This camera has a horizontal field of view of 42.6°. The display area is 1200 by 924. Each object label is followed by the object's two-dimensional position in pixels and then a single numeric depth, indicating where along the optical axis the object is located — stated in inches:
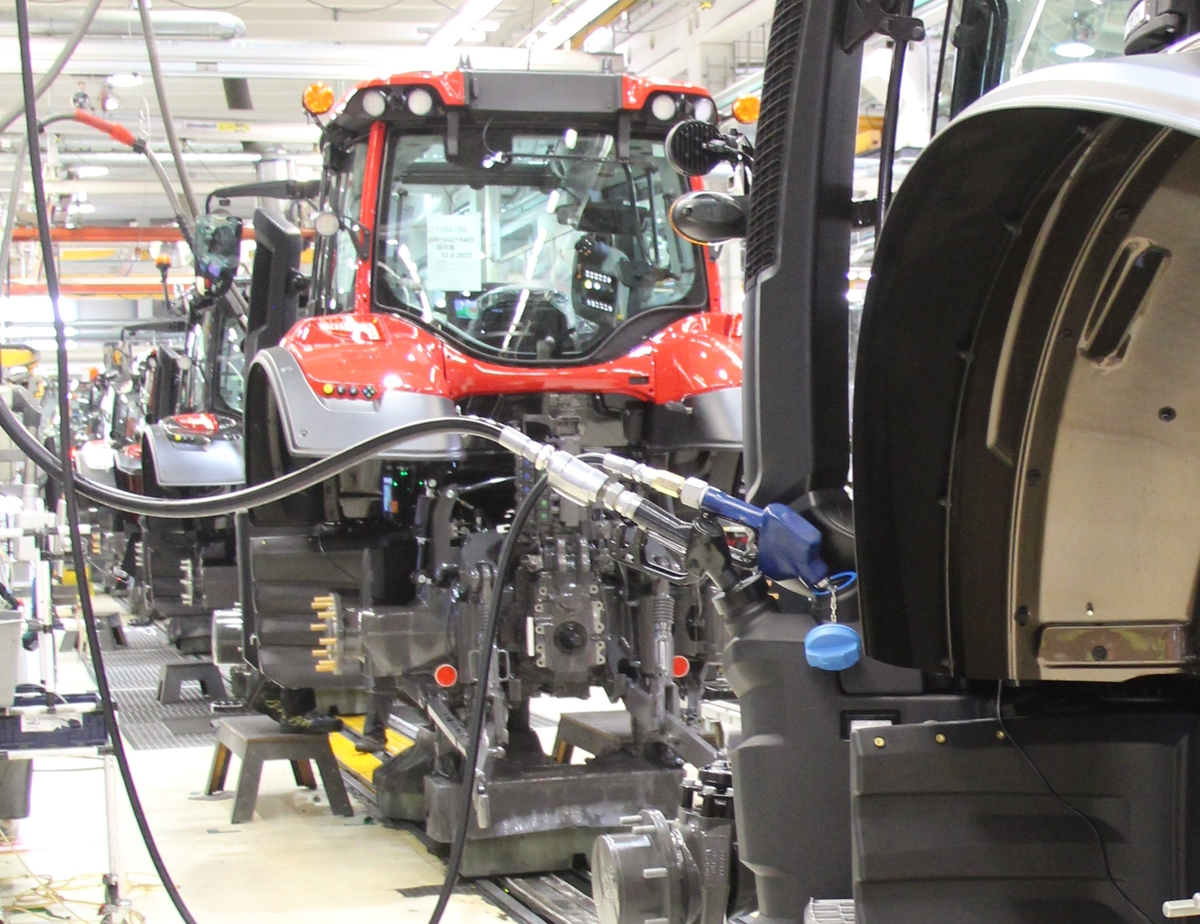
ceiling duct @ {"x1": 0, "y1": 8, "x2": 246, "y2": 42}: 394.9
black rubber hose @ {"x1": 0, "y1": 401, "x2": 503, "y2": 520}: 129.0
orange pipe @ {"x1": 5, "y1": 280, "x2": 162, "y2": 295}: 888.9
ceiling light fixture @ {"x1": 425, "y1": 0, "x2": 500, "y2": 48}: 374.6
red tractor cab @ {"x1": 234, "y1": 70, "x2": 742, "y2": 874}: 192.9
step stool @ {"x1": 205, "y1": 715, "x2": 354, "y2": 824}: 226.8
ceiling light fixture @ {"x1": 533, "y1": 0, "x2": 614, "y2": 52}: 367.2
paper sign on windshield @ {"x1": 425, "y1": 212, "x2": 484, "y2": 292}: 213.6
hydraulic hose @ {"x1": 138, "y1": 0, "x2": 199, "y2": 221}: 150.0
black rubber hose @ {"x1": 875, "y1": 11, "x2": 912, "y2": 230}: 91.7
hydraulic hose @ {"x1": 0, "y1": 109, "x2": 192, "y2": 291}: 169.3
